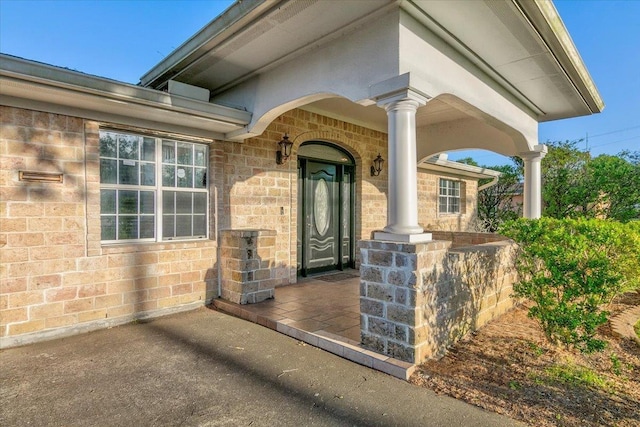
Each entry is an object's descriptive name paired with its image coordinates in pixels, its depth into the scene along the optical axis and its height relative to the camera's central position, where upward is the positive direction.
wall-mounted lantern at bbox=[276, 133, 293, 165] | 5.80 +1.07
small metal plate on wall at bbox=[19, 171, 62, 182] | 3.68 +0.42
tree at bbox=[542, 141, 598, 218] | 9.16 +0.76
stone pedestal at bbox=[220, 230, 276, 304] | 4.88 -0.72
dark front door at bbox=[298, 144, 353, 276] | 6.57 -0.04
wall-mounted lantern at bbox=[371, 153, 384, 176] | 7.52 +1.02
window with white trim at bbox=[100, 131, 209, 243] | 4.38 +0.36
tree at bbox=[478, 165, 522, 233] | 12.92 +0.64
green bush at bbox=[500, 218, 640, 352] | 3.06 -0.54
